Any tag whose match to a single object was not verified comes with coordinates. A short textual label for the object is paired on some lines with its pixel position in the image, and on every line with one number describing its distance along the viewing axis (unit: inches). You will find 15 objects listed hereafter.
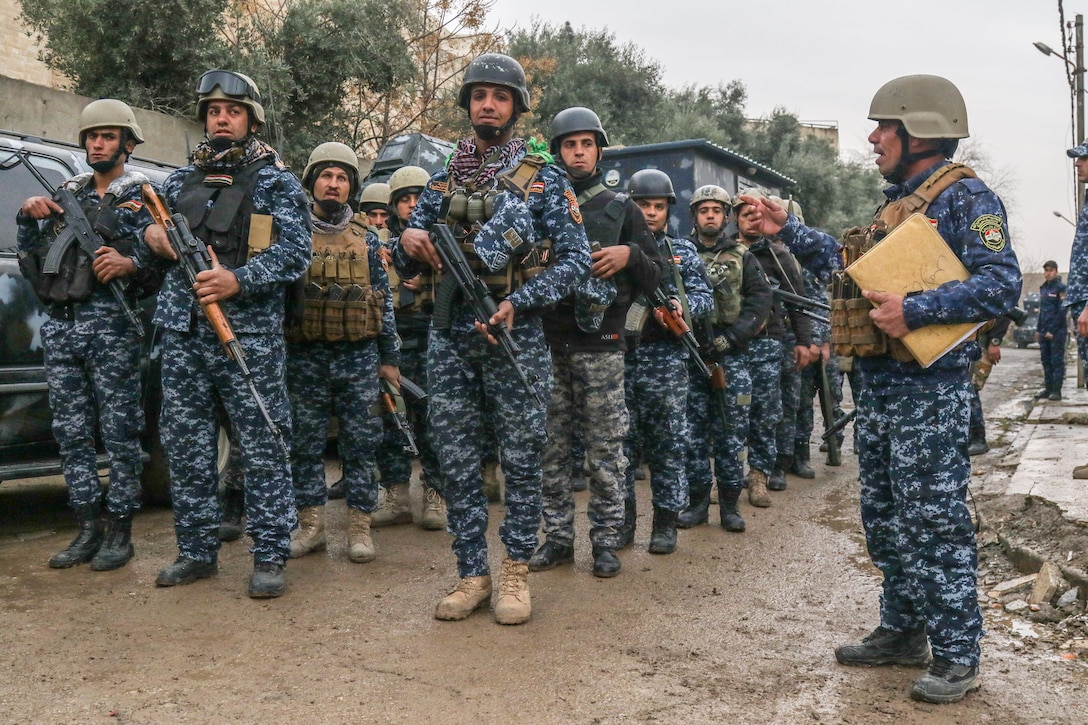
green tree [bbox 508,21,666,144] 1047.6
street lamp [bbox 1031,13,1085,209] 900.0
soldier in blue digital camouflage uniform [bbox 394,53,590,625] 169.6
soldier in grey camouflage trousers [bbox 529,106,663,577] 201.5
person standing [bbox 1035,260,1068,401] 541.6
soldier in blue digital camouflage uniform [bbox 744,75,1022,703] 135.7
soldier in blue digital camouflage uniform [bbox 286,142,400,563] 209.9
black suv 211.5
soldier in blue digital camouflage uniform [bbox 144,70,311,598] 181.8
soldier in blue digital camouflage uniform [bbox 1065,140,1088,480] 239.0
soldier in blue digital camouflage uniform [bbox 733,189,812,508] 279.9
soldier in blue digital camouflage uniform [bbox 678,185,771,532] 253.3
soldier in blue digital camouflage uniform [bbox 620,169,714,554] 222.7
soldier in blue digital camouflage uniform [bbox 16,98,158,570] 197.0
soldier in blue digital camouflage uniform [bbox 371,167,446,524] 246.5
